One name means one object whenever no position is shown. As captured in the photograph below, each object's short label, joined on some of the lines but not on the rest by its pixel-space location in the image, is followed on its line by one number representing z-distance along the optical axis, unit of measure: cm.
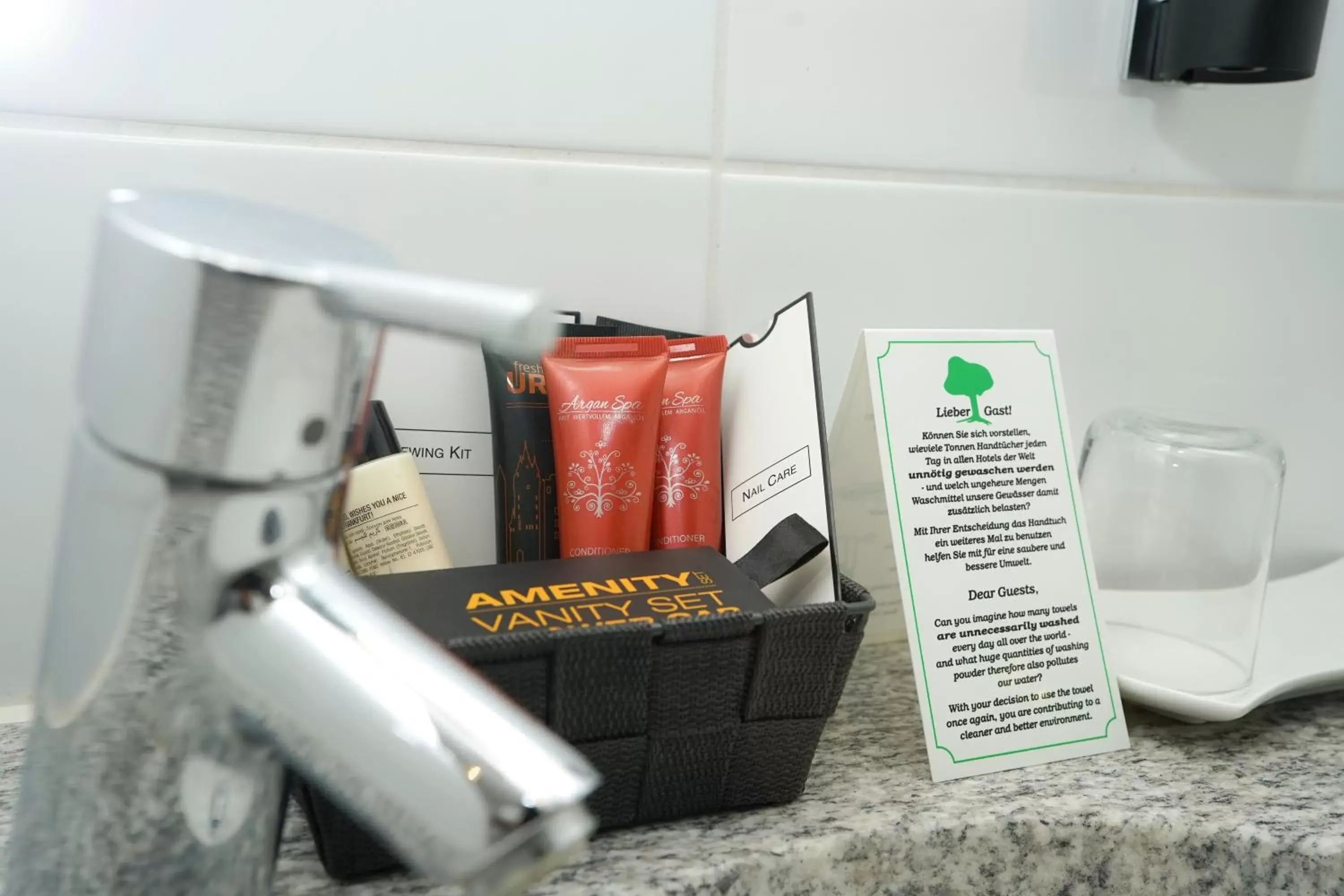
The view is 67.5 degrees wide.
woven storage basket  33
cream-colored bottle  42
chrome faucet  19
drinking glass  53
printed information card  44
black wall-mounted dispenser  52
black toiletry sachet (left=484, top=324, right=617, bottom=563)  45
